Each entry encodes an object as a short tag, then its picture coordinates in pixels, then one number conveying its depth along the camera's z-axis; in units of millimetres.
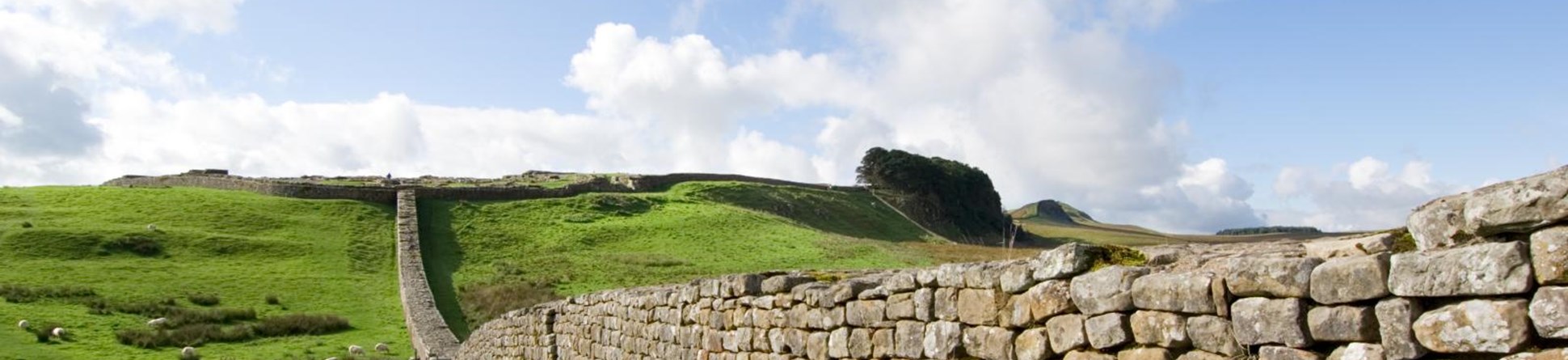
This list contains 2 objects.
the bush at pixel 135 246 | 43562
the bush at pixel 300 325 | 32281
